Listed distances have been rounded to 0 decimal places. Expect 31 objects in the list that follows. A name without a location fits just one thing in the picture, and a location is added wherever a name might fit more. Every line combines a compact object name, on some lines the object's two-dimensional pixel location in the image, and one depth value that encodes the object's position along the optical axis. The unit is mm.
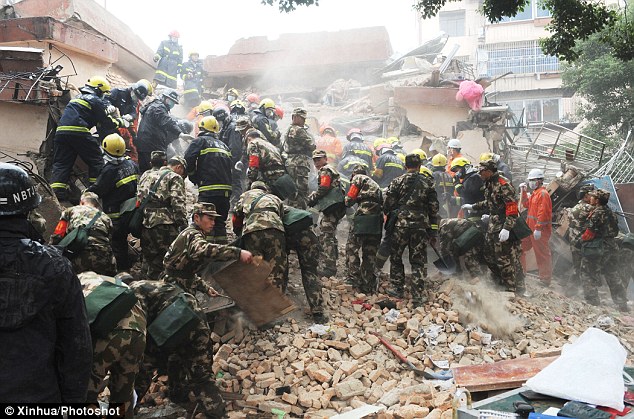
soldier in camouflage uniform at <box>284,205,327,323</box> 6544
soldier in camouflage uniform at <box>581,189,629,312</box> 9227
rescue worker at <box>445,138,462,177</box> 10828
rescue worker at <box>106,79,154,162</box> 9021
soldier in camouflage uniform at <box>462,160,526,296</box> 7953
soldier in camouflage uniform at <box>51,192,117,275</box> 5477
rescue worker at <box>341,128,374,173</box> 10469
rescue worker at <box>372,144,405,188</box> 9938
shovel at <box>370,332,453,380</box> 5625
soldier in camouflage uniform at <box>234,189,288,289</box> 6215
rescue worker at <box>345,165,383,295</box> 7584
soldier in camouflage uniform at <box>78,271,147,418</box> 3826
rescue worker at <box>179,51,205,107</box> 15797
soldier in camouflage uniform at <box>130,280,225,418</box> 4496
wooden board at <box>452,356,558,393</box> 4195
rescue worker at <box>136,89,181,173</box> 8883
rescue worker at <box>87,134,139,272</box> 6832
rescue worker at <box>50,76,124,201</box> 7336
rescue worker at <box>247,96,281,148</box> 9930
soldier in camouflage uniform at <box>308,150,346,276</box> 7797
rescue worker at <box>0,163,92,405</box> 2555
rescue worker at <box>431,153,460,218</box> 10328
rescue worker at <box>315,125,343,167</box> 11461
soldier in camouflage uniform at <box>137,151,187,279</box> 6410
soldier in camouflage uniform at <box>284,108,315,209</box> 8977
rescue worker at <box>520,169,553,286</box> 9594
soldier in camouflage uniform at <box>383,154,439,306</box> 7398
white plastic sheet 2947
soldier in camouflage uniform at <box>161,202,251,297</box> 5105
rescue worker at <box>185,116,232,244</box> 7605
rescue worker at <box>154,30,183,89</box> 14945
